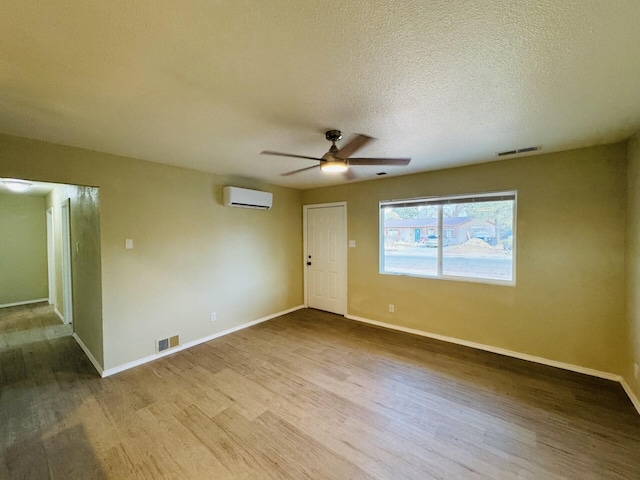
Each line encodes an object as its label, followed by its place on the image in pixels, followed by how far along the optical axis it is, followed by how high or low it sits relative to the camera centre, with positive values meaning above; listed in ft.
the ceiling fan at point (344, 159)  7.09 +2.16
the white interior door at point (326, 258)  15.40 -1.42
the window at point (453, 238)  10.54 -0.13
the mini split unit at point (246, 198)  12.42 +1.90
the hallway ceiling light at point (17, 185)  12.75 +2.64
